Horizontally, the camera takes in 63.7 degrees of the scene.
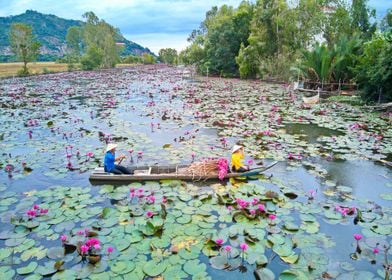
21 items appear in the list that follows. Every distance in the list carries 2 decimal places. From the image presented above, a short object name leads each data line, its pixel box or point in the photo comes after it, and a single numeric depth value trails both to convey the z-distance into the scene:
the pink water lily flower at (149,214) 4.96
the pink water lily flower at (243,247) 3.80
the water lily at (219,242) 4.15
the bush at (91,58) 56.91
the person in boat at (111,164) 6.38
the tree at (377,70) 13.05
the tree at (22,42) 40.12
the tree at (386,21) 30.66
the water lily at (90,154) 7.73
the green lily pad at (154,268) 3.67
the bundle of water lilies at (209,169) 6.31
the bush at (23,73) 41.19
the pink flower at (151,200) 5.43
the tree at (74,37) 84.81
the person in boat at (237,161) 6.47
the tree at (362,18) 25.30
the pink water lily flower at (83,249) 3.94
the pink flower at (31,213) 4.78
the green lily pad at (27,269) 3.74
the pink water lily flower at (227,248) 4.01
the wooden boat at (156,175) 6.27
